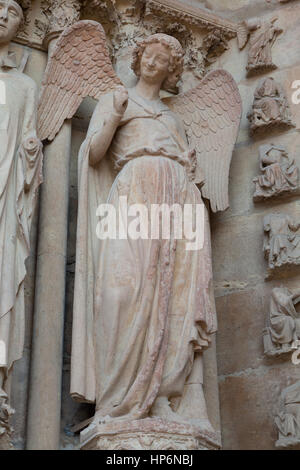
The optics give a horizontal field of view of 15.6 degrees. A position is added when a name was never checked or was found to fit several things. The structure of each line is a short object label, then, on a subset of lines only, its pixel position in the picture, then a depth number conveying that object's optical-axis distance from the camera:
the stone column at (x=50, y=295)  5.81
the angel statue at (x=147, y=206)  5.73
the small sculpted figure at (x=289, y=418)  6.06
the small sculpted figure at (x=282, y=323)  6.36
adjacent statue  5.61
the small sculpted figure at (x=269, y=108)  7.10
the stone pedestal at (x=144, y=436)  5.44
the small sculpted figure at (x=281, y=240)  6.57
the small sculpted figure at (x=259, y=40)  7.41
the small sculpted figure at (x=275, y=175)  6.84
